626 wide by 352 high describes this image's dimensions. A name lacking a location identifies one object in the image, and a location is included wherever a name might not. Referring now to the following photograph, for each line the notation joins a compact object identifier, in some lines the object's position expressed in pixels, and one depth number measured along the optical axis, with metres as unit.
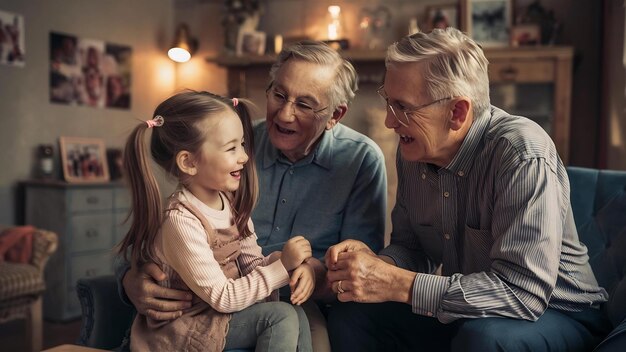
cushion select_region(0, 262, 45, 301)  3.19
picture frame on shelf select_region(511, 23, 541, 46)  4.67
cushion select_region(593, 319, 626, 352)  1.25
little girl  1.48
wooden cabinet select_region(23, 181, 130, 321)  4.08
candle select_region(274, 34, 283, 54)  5.30
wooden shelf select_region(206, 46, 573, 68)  4.46
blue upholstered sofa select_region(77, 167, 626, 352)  1.83
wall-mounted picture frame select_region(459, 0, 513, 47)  4.73
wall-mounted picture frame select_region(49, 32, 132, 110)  4.52
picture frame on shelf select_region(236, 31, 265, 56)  5.30
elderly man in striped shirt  1.41
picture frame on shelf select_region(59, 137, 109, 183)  4.49
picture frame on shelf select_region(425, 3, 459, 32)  4.87
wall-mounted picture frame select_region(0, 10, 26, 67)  4.11
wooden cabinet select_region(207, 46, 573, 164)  4.47
